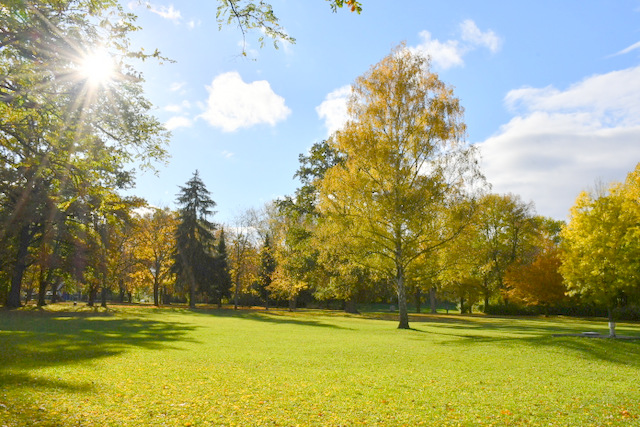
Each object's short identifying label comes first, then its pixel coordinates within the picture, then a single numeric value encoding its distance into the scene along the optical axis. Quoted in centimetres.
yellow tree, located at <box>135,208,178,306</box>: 4319
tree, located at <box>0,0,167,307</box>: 953
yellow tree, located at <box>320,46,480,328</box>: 2216
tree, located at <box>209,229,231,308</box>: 4867
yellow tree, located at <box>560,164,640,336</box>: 3447
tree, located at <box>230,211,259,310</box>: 4556
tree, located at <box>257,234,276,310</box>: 4831
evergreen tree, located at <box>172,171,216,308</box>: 4619
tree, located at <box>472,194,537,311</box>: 5234
